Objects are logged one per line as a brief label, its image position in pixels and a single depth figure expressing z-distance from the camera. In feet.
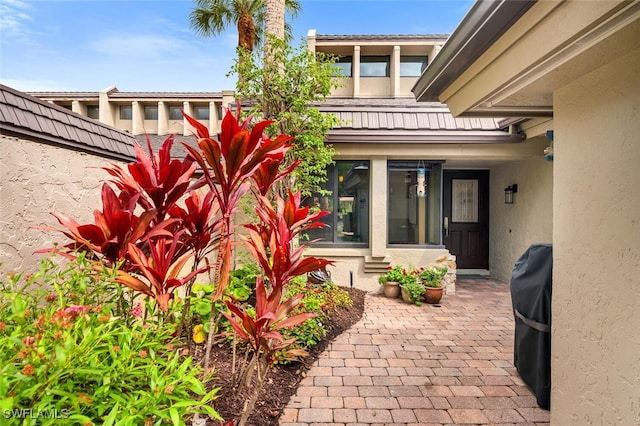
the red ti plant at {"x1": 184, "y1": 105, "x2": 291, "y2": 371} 5.39
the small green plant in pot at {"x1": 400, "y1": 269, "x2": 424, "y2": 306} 17.05
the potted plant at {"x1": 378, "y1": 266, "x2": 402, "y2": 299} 18.37
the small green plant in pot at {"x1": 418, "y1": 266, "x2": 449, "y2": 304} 17.19
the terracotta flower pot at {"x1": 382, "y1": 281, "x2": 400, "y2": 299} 18.33
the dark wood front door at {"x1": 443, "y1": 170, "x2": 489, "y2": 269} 25.27
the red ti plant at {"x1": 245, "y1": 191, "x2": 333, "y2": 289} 6.12
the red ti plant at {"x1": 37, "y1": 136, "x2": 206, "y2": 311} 5.35
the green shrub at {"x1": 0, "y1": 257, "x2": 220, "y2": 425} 2.90
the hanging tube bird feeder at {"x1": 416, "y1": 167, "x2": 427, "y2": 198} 19.79
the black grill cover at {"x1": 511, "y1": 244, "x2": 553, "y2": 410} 8.29
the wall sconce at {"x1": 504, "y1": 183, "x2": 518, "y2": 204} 21.91
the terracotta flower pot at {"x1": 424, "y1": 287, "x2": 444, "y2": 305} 17.15
